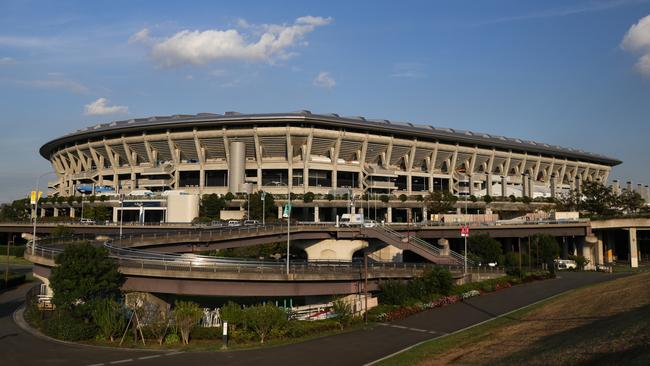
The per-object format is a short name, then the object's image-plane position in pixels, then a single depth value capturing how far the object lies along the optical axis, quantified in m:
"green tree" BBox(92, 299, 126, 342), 28.25
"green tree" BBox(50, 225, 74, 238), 82.31
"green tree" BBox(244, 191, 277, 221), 104.56
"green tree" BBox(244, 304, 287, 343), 28.38
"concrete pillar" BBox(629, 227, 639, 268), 68.25
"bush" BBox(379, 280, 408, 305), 37.03
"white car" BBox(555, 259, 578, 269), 65.55
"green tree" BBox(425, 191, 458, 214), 113.12
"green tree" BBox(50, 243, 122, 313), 31.19
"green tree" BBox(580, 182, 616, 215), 96.88
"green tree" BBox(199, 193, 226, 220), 107.00
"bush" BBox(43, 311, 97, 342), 28.05
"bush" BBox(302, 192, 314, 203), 110.06
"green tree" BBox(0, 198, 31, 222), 130.24
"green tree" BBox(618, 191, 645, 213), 101.62
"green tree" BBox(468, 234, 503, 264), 65.88
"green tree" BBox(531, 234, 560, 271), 65.09
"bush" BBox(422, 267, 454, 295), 39.16
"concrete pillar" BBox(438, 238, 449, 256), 61.44
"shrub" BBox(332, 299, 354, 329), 32.31
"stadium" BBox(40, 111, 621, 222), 120.19
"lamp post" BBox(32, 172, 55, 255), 41.34
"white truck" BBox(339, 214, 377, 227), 76.44
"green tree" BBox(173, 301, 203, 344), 27.95
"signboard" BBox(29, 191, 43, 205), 48.28
